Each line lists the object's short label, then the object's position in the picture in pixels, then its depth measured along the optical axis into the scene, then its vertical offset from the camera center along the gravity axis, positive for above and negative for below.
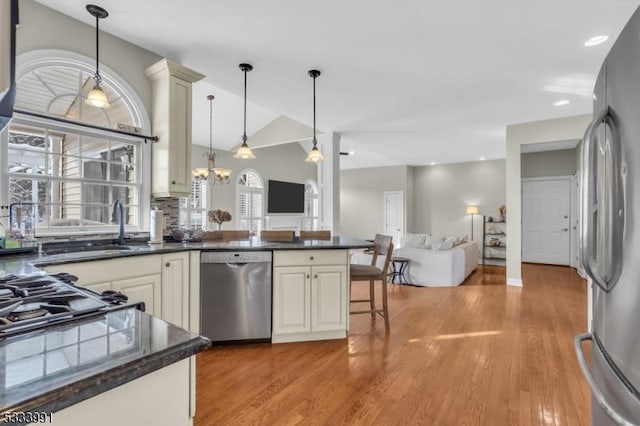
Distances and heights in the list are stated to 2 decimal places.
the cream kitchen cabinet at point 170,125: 3.00 +0.87
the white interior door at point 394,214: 9.30 +0.04
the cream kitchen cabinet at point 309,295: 2.76 -0.72
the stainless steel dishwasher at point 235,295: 2.68 -0.70
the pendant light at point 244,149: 3.34 +0.71
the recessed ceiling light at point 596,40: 2.70 +1.55
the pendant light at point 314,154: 3.50 +0.70
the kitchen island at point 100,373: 0.52 -0.29
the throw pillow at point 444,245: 5.47 -0.52
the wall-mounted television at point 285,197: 8.17 +0.47
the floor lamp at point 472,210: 8.07 +0.15
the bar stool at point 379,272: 3.10 -0.57
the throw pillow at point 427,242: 5.69 -0.51
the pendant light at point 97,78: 2.27 +1.12
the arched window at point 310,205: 9.23 +0.30
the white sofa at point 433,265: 5.18 -0.85
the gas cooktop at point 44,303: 0.79 -0.28
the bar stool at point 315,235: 3.66 -0.25
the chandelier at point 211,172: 5.45 +0.75
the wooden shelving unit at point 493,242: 7.93 -0.66
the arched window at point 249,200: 7.55 +0.36
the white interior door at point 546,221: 6.70 -0.11
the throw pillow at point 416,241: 5.89 -0.52
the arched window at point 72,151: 2.40 +0.54
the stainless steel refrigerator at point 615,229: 0.80 -0.04
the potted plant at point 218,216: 3.54 -0.02
